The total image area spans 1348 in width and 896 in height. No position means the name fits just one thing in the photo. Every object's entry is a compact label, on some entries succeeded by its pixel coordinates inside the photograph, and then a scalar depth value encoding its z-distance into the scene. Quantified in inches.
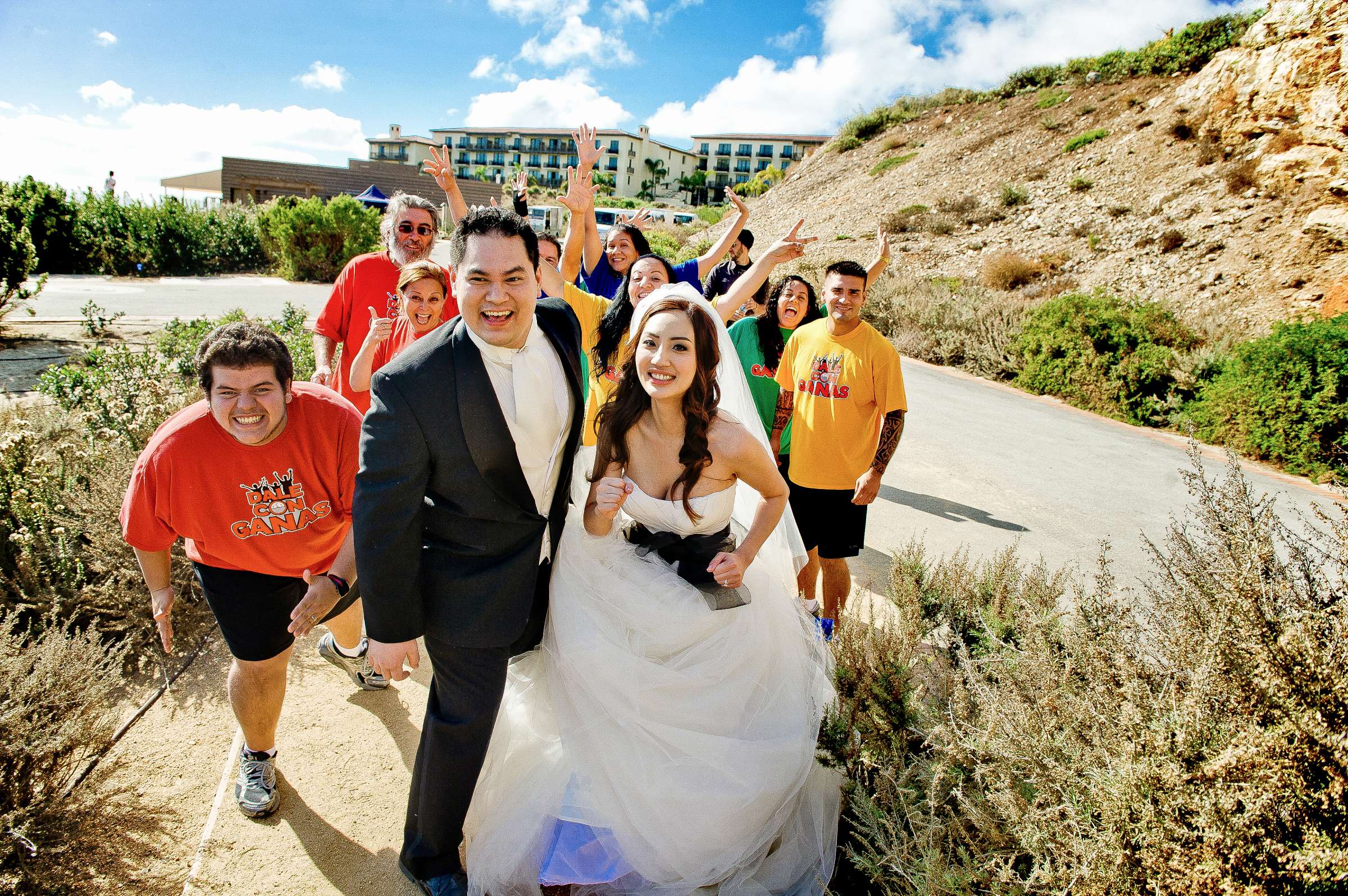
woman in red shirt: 134.1
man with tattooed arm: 142.2
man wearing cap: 216.2
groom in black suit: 74.6
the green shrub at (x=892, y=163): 1200.2
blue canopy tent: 879.5
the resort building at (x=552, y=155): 4109.3
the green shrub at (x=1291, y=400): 282.7
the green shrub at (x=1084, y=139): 932.6
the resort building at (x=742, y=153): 4534.9
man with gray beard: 155.9
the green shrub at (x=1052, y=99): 1119.0
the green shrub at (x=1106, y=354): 364.5
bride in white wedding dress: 82.4
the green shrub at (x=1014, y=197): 895.7
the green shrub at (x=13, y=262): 391.2
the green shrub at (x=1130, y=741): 55.4
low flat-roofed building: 1624.0
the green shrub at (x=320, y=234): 774.5
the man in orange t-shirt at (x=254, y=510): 91.4
